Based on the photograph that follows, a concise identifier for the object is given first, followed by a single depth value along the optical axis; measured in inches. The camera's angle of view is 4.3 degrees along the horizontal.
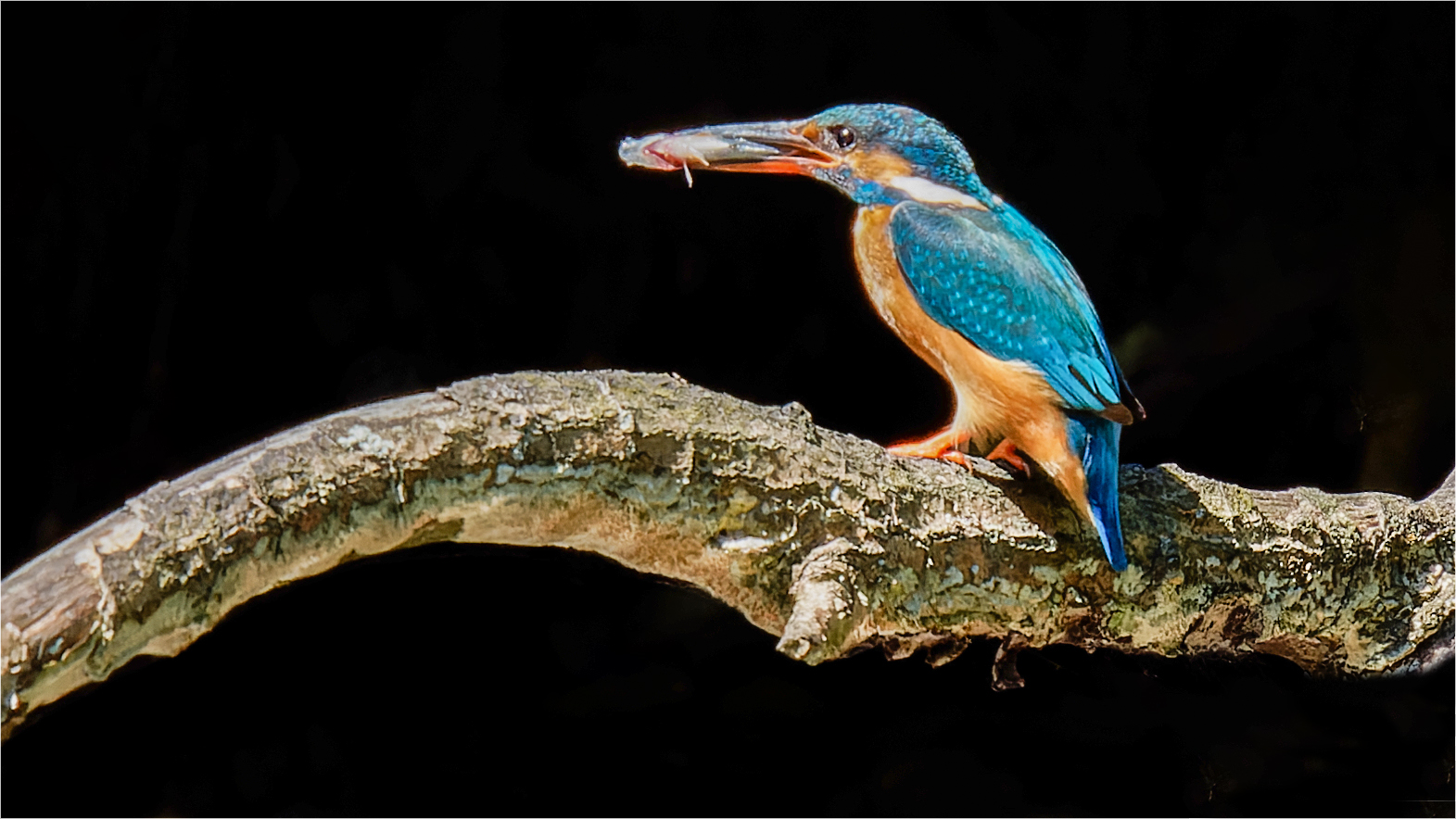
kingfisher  167.0
